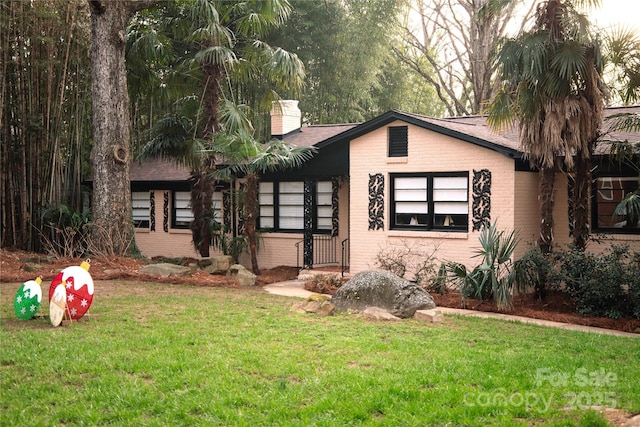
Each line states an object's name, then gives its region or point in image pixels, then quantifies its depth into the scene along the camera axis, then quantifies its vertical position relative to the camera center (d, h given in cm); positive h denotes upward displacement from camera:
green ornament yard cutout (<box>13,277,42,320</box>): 967 -107
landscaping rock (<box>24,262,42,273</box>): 1491 -99
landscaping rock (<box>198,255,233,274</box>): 1576 -100
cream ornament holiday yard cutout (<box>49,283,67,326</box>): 931 -111
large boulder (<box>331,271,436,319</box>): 1102 -119
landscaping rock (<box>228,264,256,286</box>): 1471 -117
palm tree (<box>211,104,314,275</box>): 1582 +148
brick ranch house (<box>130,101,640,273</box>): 1405 +56
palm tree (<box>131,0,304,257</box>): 1655 +376
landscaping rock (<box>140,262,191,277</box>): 1497 -105
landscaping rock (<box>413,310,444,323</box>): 1062 -145
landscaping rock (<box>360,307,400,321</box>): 1066 -142
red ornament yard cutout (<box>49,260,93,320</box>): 941 -90
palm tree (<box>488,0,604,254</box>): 1222 +221
